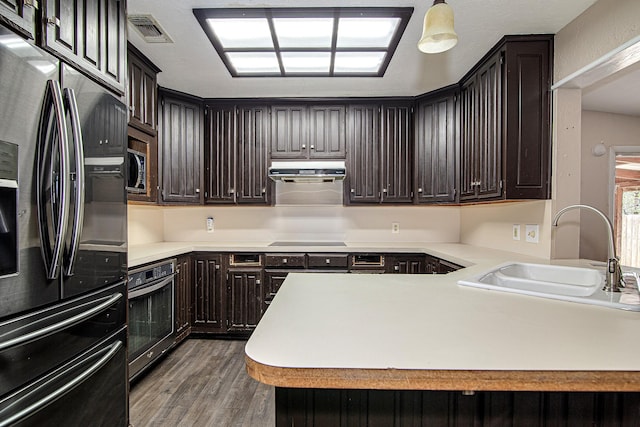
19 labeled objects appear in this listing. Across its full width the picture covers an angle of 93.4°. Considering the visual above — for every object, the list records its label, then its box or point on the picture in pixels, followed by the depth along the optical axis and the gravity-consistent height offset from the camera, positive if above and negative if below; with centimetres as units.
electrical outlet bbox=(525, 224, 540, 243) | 224 -16
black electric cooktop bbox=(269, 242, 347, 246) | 324 -37
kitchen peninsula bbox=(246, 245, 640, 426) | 65 -34
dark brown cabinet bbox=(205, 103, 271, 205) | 329 +64
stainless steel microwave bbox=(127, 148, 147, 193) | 227 +30
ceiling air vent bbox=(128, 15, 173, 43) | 195 +123
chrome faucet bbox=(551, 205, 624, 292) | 128 -28
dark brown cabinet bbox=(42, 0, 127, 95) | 119 +78
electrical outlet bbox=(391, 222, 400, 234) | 359 -20
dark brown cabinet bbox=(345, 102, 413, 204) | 329 +63
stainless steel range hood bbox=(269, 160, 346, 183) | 313 +41
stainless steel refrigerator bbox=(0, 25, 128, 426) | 100 -12
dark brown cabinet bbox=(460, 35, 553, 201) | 210 +67
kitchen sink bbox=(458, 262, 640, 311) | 110 -35
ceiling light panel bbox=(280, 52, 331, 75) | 234 +121
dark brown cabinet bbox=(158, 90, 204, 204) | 300 +64
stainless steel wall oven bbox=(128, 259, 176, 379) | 215 -81
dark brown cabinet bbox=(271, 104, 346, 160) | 329 +87
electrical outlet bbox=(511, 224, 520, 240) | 246 -18
